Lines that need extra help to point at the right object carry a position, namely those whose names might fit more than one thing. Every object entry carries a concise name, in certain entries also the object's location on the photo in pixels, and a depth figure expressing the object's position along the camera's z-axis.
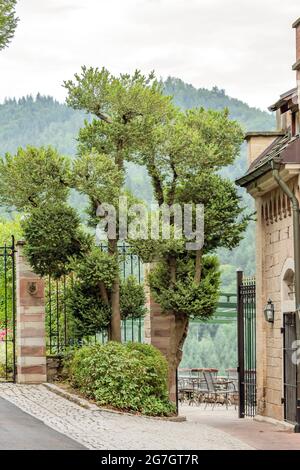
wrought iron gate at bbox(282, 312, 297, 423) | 20.58
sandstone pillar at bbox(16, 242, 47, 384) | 23.72
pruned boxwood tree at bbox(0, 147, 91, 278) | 23.16
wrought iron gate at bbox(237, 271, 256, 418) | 25.05
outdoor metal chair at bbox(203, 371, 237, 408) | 32.25
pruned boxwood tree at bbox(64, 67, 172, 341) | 22.97
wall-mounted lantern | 22.28
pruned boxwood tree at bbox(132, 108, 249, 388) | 23.48
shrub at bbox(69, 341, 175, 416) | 19.98
